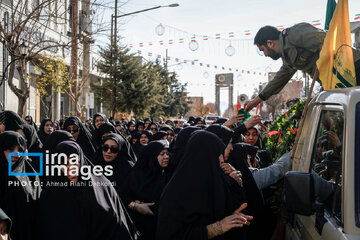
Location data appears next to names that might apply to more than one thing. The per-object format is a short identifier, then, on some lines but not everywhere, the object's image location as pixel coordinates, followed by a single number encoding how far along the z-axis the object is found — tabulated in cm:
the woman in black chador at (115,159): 536
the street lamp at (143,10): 1866
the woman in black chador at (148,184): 458
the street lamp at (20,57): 1066
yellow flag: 309
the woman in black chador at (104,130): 749
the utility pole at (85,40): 1313
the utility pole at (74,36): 1341
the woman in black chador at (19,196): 384
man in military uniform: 375
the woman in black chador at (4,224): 218
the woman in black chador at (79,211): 347
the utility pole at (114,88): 2209
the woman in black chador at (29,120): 1173
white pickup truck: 217
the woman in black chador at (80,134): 765
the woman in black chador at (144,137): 865
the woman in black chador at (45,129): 891
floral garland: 415
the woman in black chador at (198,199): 269
